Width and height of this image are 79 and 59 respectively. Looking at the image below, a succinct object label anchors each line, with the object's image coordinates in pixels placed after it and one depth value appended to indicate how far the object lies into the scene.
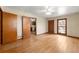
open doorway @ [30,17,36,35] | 6.29
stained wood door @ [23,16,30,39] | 3.86
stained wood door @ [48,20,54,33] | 6.26
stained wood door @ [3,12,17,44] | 2.84
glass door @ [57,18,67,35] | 5.20
